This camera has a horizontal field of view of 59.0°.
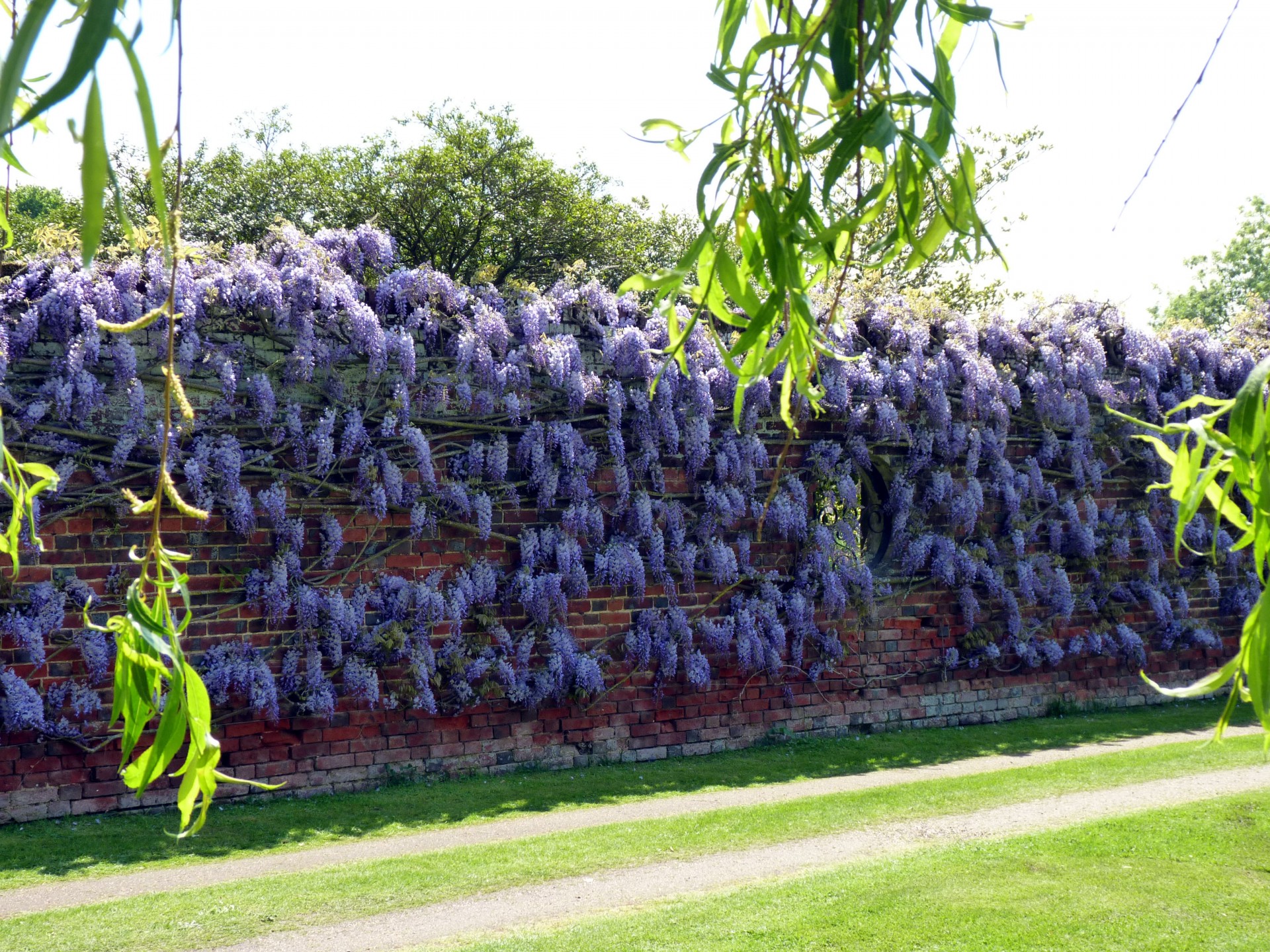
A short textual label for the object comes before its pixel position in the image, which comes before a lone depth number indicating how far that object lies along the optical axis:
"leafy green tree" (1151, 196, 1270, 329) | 34.09
